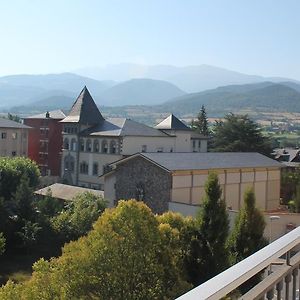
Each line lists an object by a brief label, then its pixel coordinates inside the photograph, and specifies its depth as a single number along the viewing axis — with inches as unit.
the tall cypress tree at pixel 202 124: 2886.3
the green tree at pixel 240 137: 2003.0
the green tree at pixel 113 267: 470.6
